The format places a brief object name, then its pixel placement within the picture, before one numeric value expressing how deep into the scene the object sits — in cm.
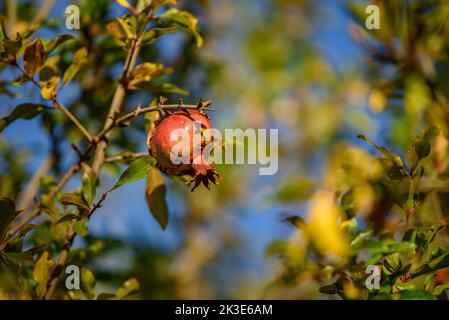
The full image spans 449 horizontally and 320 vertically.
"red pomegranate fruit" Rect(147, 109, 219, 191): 155
